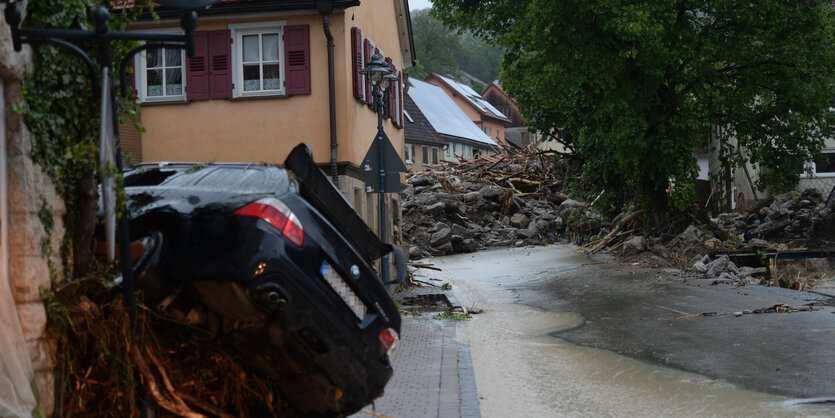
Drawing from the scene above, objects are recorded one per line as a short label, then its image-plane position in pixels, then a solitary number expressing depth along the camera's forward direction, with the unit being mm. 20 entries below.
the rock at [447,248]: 35012
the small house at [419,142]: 58625
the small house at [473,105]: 79500
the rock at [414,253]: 32844
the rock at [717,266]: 19881
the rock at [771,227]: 27609
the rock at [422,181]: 45656
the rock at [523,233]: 37406
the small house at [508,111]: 95750
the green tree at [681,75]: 21516
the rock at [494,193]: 41281
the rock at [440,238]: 35062
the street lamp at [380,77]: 15086
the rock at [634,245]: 25109
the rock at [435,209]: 38062
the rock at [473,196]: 41031
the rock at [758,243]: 22925
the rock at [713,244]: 22641
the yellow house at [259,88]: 17297
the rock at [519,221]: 38938
